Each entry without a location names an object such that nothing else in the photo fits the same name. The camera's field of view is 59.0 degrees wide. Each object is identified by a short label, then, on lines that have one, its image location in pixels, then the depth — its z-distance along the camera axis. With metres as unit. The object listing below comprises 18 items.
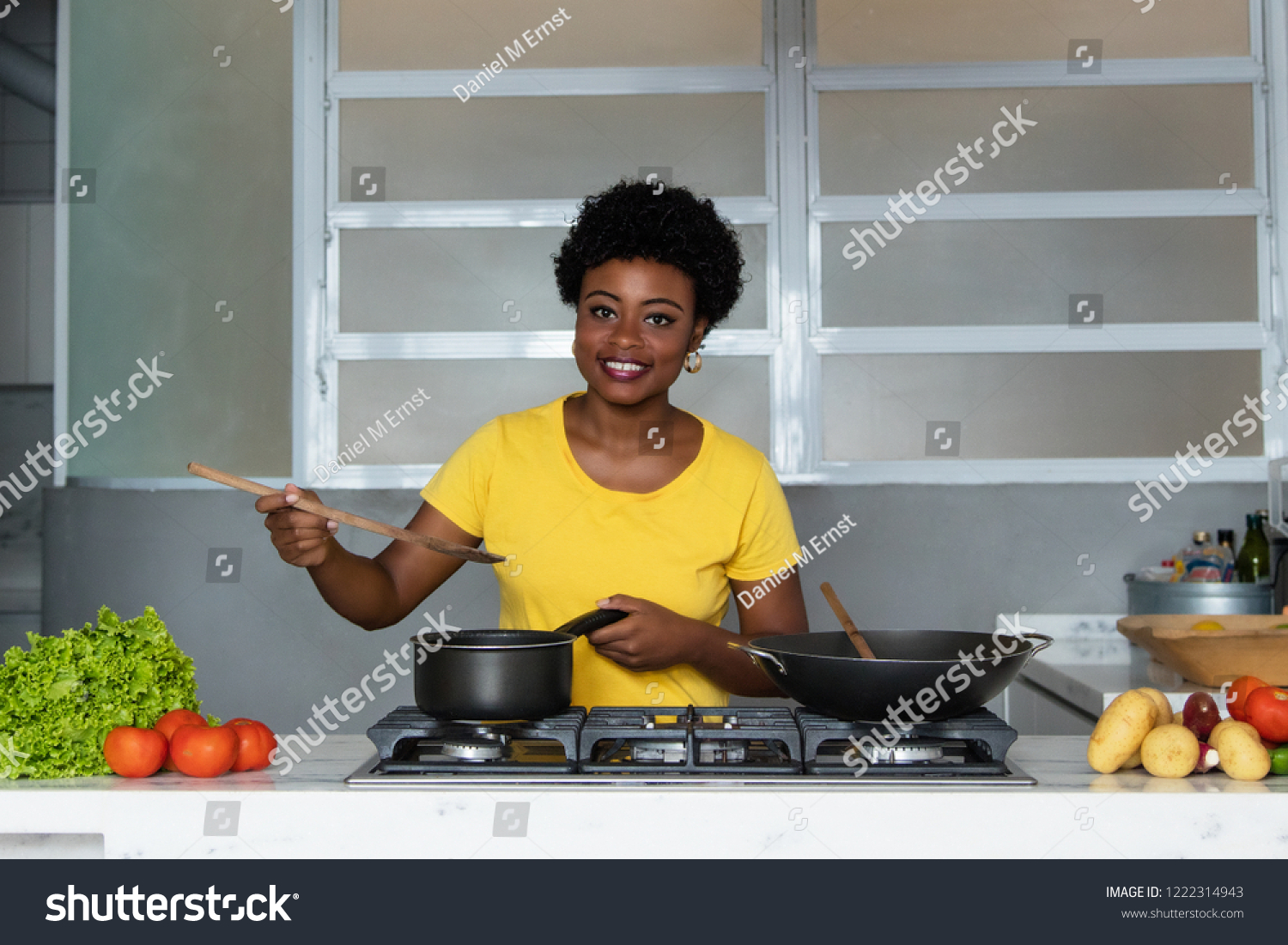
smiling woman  1.60
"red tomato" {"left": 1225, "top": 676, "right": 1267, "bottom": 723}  1.24
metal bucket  2.56
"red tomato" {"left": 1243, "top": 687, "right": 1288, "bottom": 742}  1.17
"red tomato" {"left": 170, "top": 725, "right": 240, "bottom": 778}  1.15
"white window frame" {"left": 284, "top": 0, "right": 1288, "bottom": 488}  3.03
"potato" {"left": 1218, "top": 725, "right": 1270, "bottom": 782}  1.12
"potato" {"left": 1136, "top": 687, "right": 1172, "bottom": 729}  1.20
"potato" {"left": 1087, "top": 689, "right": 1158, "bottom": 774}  1.17
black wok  1.10
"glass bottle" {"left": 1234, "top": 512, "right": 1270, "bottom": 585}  2.86
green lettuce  1.15
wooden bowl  1.95
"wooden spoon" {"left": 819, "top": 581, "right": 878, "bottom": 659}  1.29
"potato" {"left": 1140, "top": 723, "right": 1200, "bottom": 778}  1.14
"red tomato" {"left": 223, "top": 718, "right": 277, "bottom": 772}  1.19
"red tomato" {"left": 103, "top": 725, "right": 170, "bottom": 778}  1.15
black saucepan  1.12
